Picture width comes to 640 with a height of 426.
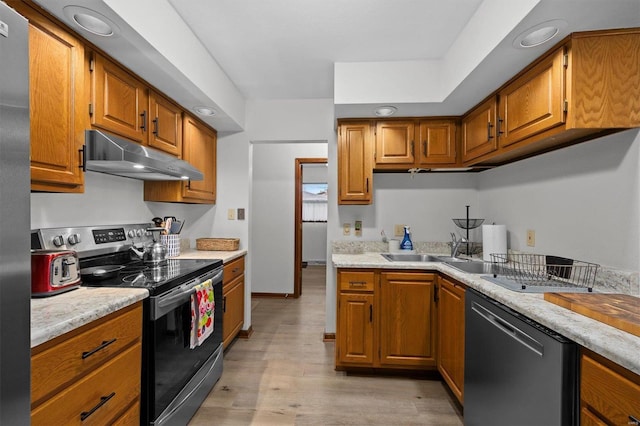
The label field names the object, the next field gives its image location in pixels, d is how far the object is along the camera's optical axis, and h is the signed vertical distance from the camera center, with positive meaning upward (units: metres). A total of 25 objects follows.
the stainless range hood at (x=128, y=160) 1.58 +0.29
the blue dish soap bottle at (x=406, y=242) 2.94 -0.28
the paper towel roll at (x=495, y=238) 2.29 -0.19
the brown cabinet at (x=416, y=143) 2.74 +0.62
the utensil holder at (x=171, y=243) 2.49 -0.26
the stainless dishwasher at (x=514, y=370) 1.03 -0.63
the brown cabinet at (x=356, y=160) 2.78 +0.47
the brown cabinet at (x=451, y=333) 1.88 -0.80
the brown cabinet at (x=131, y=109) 1.67 +0.64
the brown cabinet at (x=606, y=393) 0.82 -0.51
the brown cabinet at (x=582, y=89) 1.43 +0.61
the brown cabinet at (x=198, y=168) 2.54 +0.37
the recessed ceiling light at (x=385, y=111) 2.51 +0.84
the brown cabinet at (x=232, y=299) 2.61 -0.80
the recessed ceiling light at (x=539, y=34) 1.39 +0.85
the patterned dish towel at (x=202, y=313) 1.86 -0.64
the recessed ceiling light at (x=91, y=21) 1.34 +0.86
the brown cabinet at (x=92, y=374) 0.96 -0.60
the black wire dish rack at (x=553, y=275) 1.56 -0.35
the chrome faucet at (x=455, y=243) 2.65 -0.27
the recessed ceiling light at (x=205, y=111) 2.56 +0.85
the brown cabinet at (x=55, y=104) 1.30 +0.48
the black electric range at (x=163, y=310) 1.50 -0.55
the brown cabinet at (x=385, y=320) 2.32 -0.82
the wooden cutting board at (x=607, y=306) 1.00 -0.35
